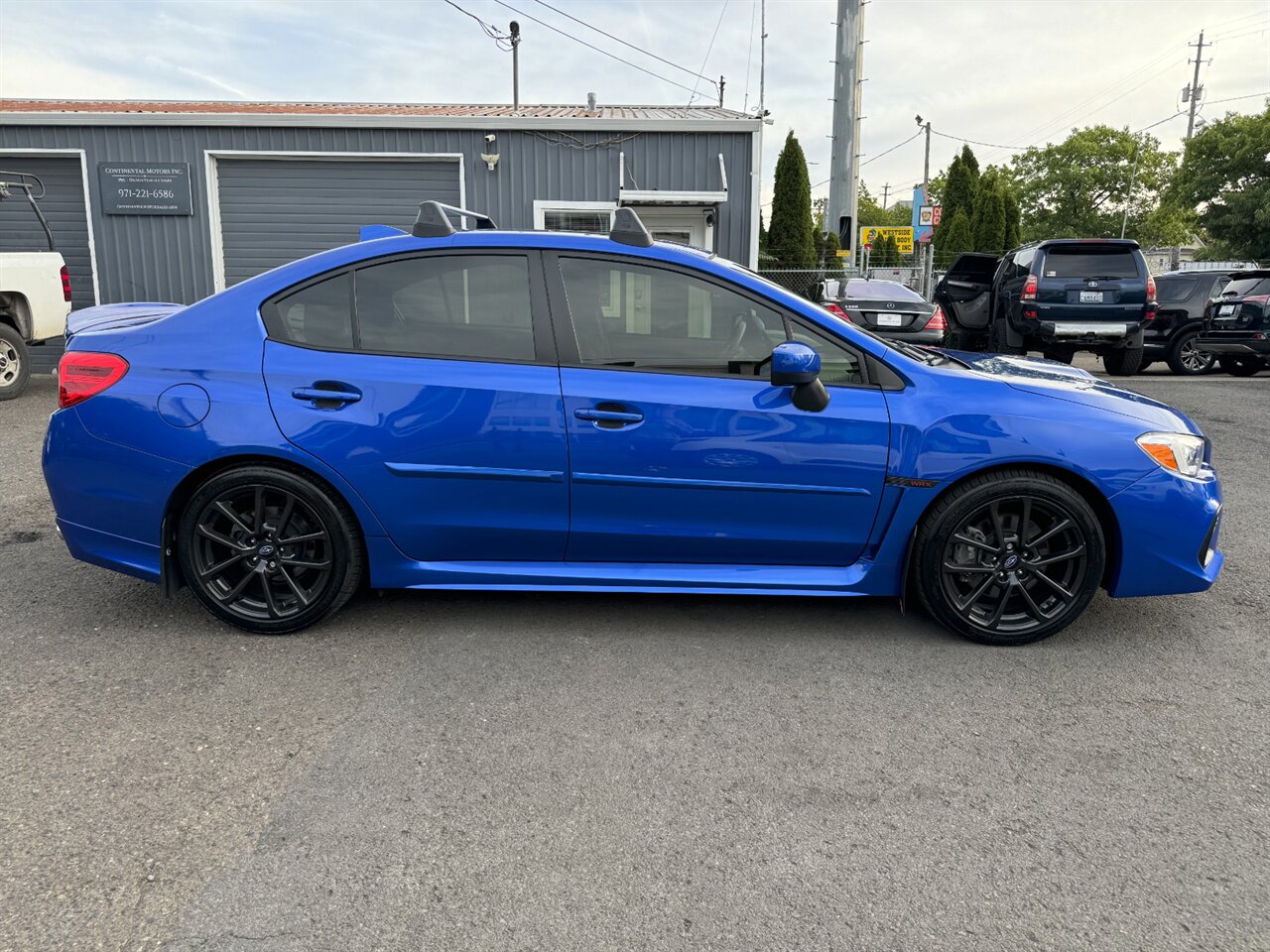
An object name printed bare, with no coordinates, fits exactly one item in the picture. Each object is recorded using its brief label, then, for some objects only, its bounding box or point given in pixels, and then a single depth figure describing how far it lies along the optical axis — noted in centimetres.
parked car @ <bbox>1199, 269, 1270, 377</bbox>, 1297
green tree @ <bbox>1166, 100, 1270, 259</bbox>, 3688
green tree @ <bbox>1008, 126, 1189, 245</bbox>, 6544
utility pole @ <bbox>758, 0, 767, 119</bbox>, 2960
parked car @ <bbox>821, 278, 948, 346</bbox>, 1112
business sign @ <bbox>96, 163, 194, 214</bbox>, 1299
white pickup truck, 1022
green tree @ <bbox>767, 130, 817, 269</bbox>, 2348
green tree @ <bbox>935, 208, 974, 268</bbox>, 3920
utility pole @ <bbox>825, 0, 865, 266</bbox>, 1794
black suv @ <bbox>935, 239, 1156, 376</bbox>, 1173
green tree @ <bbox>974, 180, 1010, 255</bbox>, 3812
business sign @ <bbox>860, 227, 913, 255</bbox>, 2101
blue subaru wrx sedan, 345
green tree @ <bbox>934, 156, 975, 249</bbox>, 4153
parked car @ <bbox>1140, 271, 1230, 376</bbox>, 1388
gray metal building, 1298
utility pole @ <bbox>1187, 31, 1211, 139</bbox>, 6316
